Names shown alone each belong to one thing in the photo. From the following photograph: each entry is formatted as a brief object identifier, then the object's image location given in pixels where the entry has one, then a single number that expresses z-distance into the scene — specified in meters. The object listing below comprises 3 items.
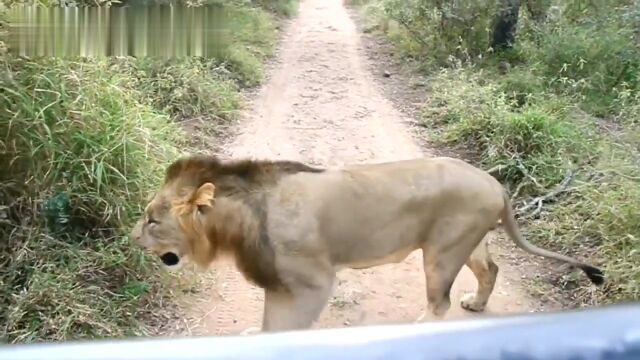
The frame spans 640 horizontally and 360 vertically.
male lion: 3.94
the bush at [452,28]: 11.48
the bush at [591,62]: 9.13
